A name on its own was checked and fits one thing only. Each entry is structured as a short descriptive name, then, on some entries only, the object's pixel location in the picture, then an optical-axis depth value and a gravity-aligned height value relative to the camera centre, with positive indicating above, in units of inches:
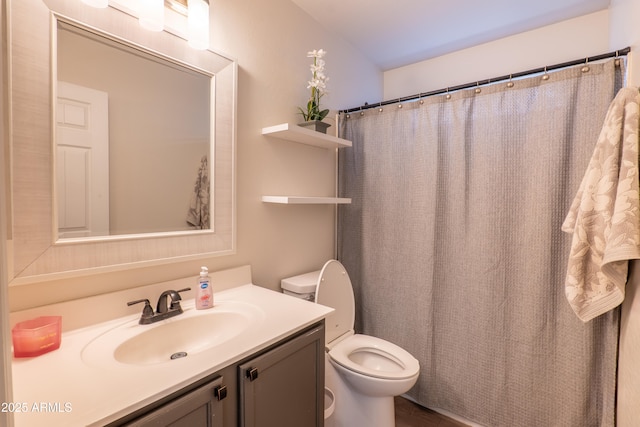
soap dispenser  47.9 -14.0
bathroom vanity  26.6 -17.4
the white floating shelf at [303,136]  59.5 +15.3
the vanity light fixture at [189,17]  42.1 +28.0
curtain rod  52.0 +27.2
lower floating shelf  60.4 +1.2
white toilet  57.0 -31.9
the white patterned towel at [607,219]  41.3 -1.5
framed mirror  35.0 +8.6
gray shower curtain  56.2 -8.5
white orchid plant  64.8 +26.5
